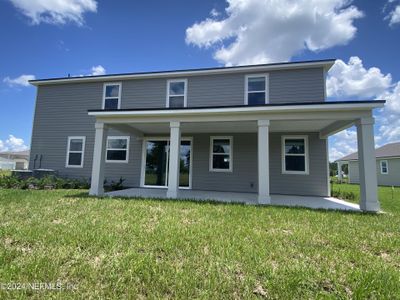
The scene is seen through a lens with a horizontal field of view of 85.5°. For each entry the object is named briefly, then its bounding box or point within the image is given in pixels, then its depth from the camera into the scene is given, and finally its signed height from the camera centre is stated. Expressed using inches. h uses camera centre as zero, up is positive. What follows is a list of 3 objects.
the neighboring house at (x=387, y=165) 819.4 +42.8
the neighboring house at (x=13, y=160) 1893.9 +59.2
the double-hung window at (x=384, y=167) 863.7 +36.1
